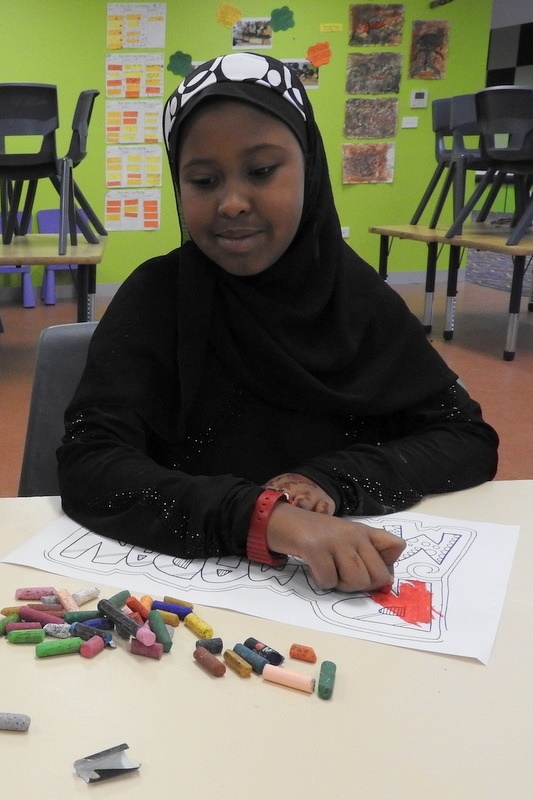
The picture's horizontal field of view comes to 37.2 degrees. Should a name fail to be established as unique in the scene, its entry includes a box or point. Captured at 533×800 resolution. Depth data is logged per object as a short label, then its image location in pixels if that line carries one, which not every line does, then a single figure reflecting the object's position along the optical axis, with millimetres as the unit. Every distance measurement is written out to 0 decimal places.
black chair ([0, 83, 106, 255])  3398
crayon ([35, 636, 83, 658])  605
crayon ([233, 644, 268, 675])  591
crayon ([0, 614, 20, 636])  633
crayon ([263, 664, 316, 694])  568
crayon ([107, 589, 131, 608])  681
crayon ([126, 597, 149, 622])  660
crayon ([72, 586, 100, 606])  693
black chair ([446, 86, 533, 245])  4105
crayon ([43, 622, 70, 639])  630
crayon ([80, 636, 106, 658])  610
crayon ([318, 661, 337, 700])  560
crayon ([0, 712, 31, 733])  513
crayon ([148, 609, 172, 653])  619
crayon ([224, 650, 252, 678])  586
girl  874
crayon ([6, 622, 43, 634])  630
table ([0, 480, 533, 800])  475
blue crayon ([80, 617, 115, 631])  647
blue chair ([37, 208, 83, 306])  5645
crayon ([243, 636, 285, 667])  602
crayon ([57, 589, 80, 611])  678
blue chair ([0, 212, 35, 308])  5496
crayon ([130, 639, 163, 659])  609
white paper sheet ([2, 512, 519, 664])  665
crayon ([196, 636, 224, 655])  615
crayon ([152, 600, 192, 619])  666
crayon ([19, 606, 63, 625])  647
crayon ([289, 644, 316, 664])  608
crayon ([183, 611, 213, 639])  639
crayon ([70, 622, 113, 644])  626
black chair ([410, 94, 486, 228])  4879
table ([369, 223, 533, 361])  4074
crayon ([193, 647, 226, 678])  587
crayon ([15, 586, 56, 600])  693
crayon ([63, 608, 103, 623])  654
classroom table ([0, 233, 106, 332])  3242
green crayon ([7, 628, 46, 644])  619
